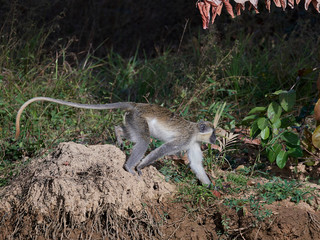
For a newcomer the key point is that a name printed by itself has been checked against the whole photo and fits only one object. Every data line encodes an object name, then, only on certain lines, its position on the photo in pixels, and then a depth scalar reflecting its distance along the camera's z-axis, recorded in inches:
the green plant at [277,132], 396.1
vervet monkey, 376.5
